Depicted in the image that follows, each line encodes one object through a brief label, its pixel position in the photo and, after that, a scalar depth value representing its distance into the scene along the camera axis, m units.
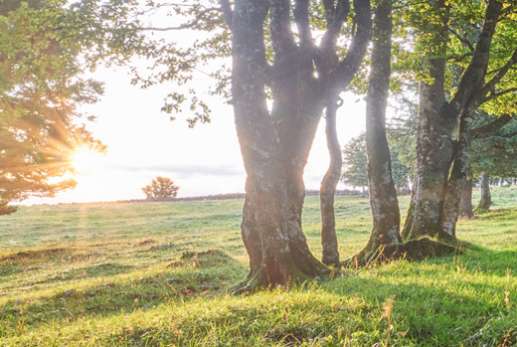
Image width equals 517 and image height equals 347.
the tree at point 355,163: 85.69
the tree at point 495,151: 31.06
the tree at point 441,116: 13.72
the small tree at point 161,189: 76.31
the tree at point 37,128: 17.79
